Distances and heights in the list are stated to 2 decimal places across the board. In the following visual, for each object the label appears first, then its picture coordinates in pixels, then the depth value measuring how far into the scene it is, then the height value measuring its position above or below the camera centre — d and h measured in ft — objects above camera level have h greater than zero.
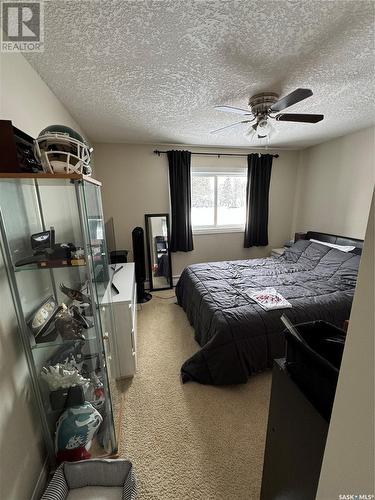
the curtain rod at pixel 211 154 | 11.49 +2.67
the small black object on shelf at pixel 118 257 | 9.71 -2.51
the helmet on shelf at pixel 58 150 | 3.11 +0.78
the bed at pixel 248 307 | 5.90 -3.30
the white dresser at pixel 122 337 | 5.89 -3.75
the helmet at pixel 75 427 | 3.94 -4.12
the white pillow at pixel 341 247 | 9.55 -2.23
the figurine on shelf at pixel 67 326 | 3.86 -2.21
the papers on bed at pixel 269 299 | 6.45 -3.16
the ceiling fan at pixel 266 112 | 5.63 +2.44
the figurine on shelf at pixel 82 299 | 3.93 -1.79
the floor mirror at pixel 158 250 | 12.25 -2.80
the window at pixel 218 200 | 12.84 +0.05
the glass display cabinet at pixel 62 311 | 3.53 -1.94
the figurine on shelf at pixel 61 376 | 3.91 -3.17
